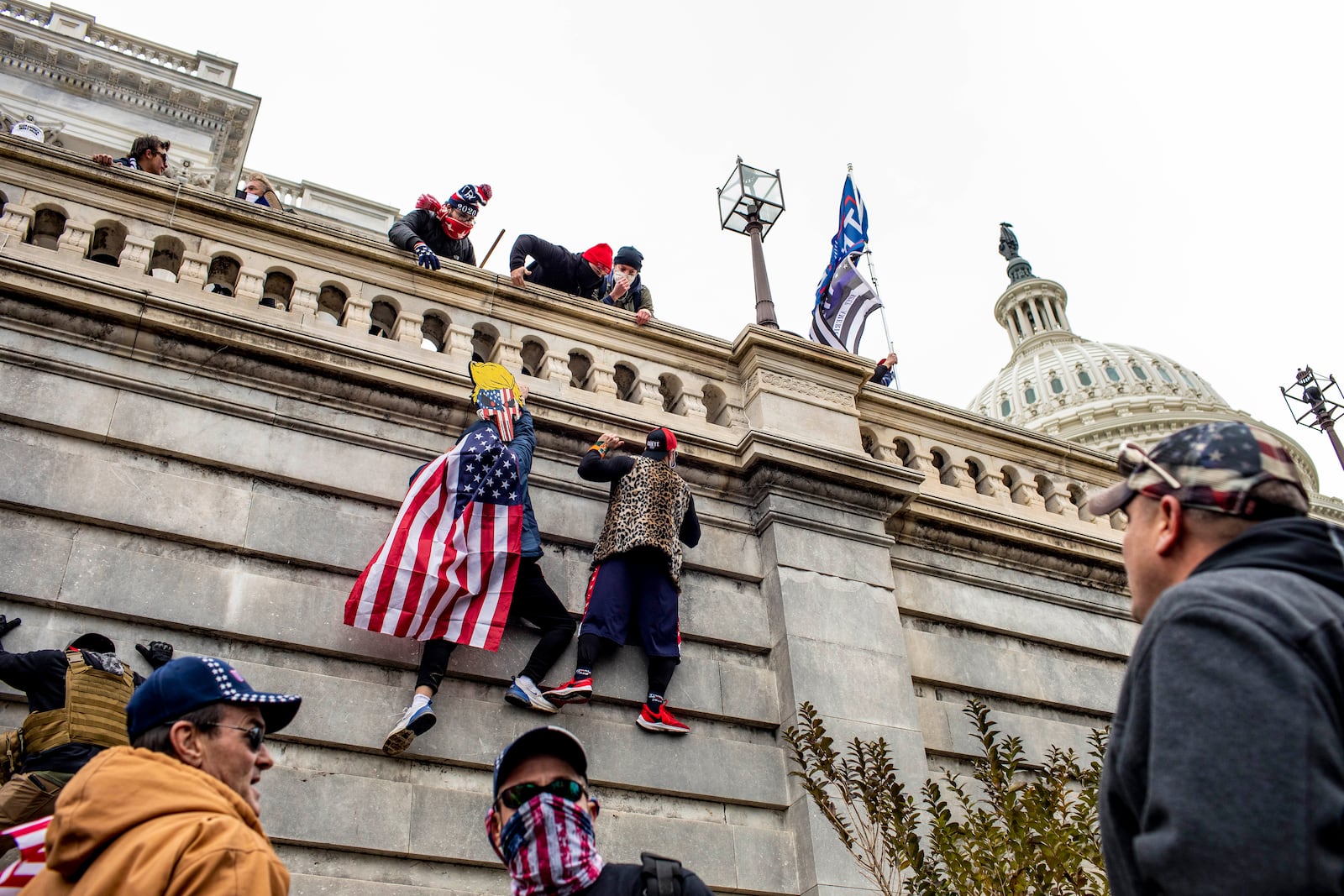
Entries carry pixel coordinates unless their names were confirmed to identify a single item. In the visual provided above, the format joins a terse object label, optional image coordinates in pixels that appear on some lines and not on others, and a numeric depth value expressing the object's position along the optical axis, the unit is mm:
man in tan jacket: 3555
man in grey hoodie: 2432
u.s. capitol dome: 80812
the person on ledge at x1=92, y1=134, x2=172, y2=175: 11344
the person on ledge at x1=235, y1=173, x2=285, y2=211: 13203
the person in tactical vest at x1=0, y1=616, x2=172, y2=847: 5906
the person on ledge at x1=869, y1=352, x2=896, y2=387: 14633
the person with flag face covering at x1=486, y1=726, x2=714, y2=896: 4344
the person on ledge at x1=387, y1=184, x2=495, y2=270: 11969
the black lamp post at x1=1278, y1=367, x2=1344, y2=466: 25172
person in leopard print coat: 9164
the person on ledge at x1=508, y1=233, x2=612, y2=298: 12055
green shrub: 6488
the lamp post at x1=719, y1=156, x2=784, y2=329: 15734
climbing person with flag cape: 8500
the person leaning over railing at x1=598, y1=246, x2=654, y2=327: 12867
